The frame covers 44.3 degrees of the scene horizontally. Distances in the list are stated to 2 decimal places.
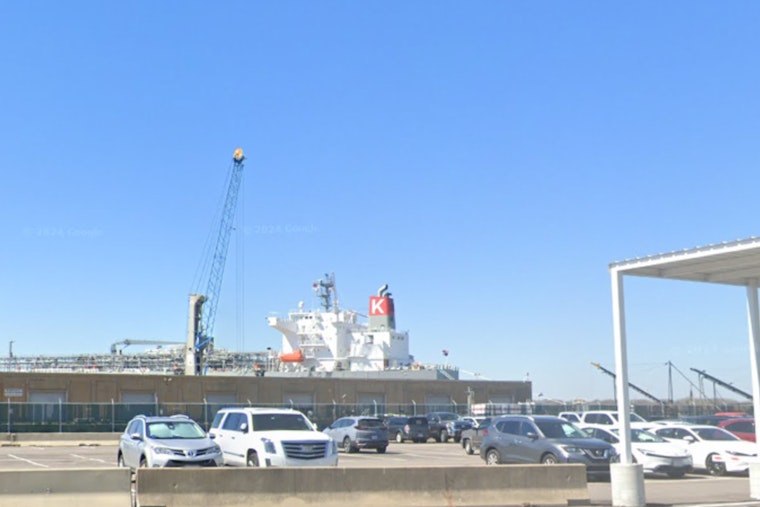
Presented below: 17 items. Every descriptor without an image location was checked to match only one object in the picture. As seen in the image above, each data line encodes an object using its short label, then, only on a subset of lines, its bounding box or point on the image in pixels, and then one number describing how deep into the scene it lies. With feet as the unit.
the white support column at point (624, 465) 54.19
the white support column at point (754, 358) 59.98
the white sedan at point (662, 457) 78.33
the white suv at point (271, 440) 66.23
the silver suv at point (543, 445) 71.26
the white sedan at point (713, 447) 81.46
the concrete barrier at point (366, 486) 48.37
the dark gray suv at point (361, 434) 116.78
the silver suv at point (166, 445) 63.10
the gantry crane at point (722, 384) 195.52
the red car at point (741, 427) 96.43
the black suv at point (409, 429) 147.13
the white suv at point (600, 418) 104.01
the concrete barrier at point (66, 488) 45.91
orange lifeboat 266.77
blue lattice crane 284.82
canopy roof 50.37
